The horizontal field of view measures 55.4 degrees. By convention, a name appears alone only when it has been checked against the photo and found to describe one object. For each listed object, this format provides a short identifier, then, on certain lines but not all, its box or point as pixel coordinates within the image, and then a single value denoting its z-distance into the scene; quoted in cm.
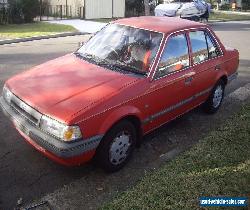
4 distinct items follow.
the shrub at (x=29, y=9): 1242
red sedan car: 272
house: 1479
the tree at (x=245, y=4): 2551
